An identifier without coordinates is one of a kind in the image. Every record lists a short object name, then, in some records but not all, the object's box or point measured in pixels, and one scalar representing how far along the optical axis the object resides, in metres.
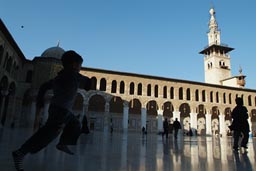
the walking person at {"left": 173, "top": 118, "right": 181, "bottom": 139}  13.53
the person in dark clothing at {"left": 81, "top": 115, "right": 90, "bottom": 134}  12.47
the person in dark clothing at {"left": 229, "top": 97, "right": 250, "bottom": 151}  5.97
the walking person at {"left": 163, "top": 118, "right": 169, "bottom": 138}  14.62
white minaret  45.28
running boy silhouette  2.23
